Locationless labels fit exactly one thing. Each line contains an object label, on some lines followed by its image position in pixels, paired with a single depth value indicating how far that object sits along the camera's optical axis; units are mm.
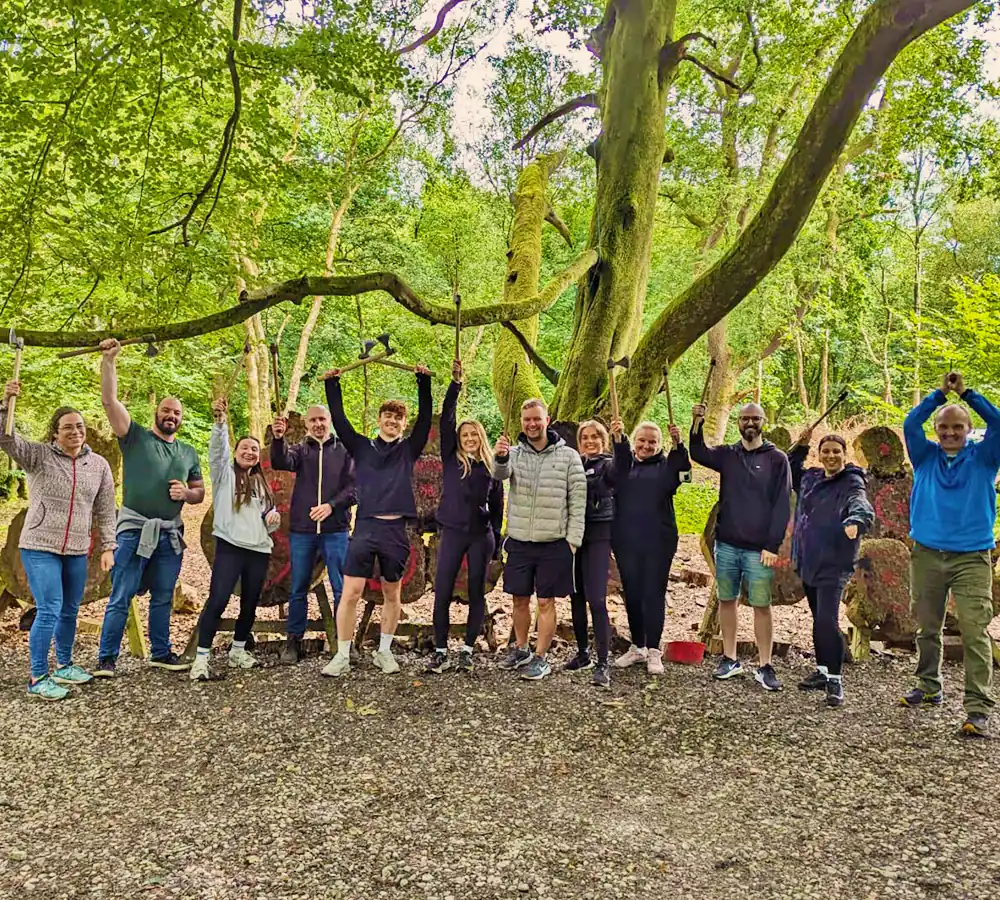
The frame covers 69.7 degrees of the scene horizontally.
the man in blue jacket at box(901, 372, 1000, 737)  4156
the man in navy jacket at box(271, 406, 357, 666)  5012
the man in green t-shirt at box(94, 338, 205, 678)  4711
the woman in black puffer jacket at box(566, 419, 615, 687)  4645
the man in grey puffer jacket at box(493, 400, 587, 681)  4645
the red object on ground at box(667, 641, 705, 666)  5176
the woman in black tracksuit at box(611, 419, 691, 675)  4766
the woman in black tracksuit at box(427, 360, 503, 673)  4793
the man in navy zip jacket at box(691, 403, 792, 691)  4672
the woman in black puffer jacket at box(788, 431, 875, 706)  4441
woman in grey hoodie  4711
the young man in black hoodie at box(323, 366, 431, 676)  4621
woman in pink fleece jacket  4340
